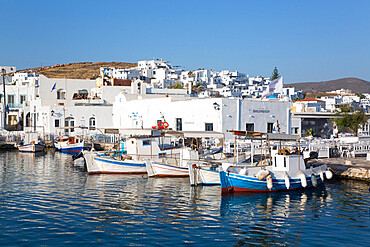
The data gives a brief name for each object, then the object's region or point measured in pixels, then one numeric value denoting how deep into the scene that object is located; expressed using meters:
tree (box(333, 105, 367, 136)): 37.44
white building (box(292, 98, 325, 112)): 40.33
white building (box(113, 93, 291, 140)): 35.00
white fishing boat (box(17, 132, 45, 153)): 41.38
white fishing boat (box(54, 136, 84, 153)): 41.28
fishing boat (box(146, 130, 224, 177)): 25.77
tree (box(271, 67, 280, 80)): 129.04
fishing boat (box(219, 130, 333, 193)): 20.70
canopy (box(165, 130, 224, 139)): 26.19
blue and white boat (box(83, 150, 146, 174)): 27.25
